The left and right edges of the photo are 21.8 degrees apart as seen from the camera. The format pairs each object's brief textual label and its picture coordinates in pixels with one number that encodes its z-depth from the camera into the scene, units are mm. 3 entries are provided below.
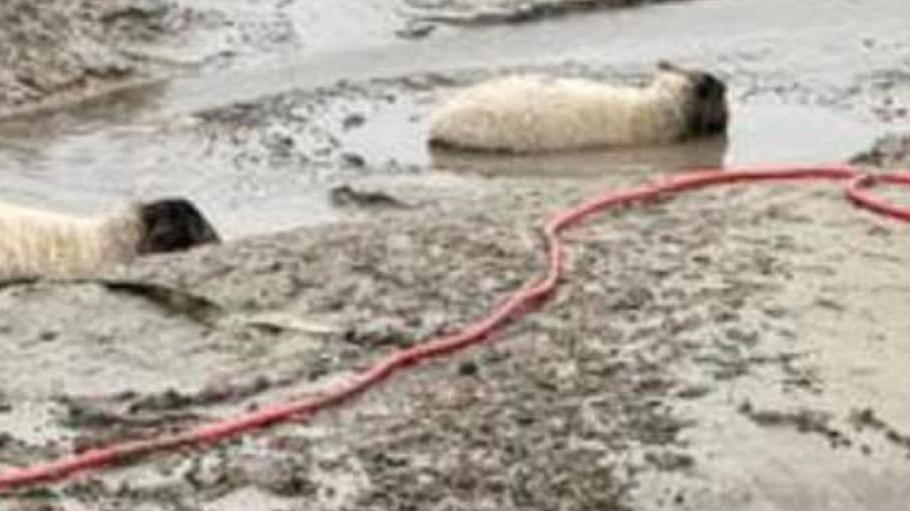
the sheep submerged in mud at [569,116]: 12617
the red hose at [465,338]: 5883
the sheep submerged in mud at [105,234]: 9188
